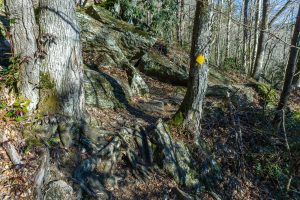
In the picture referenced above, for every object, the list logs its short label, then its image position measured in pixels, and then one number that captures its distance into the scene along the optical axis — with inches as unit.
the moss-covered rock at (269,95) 372.1
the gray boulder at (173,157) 219.9
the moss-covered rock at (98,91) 255.1
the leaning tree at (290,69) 288.3
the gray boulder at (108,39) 350.0
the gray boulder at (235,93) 350.9
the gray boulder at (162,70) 401.7
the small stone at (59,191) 147.0
